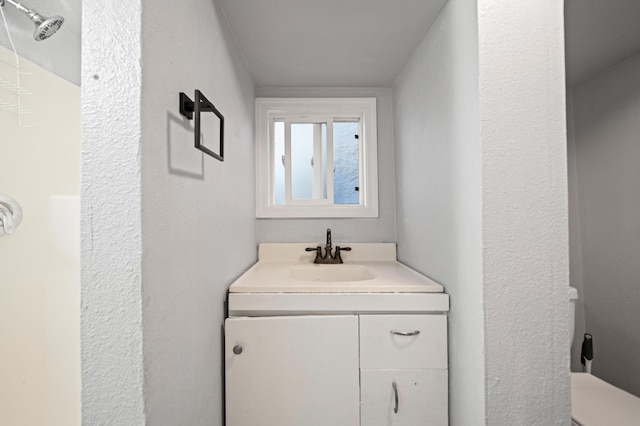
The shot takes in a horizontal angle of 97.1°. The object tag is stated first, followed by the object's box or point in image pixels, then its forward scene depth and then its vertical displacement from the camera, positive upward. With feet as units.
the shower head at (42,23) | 3.19 +2.24
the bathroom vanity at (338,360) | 3.55 -1.83
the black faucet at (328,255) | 5.65 -0.80
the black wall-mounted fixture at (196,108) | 2.29 +0.98
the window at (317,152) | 5.98 +1.39
